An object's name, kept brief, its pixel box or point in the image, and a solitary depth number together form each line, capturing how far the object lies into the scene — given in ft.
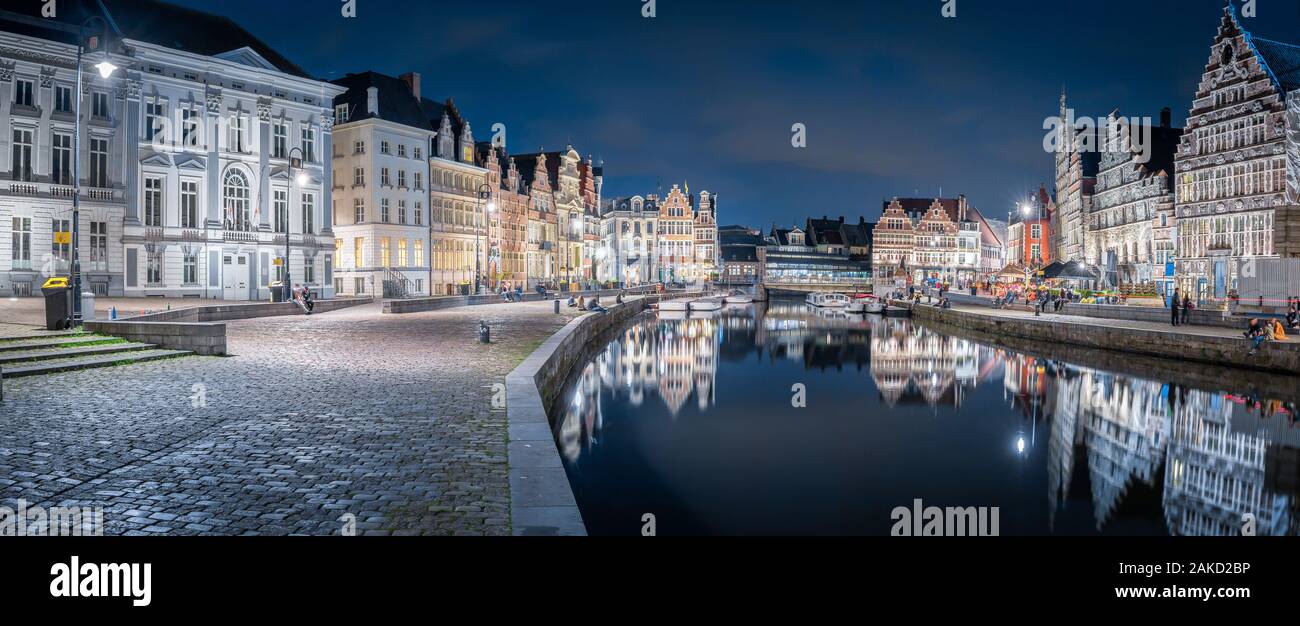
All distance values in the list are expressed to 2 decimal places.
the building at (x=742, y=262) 433.89
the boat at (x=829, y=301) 262.47
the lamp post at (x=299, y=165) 144.05
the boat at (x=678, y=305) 227.61
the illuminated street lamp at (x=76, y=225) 61.62
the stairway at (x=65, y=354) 48.88
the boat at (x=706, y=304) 244.22
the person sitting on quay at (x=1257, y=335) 82.69
